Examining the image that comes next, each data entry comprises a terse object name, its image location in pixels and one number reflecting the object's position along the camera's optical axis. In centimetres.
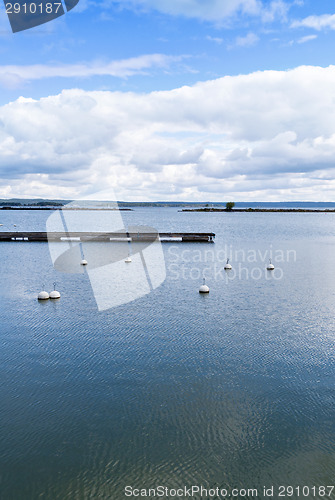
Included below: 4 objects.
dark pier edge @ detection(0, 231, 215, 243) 7862
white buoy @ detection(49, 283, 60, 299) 3200
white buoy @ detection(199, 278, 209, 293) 3409
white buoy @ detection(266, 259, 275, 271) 4698
